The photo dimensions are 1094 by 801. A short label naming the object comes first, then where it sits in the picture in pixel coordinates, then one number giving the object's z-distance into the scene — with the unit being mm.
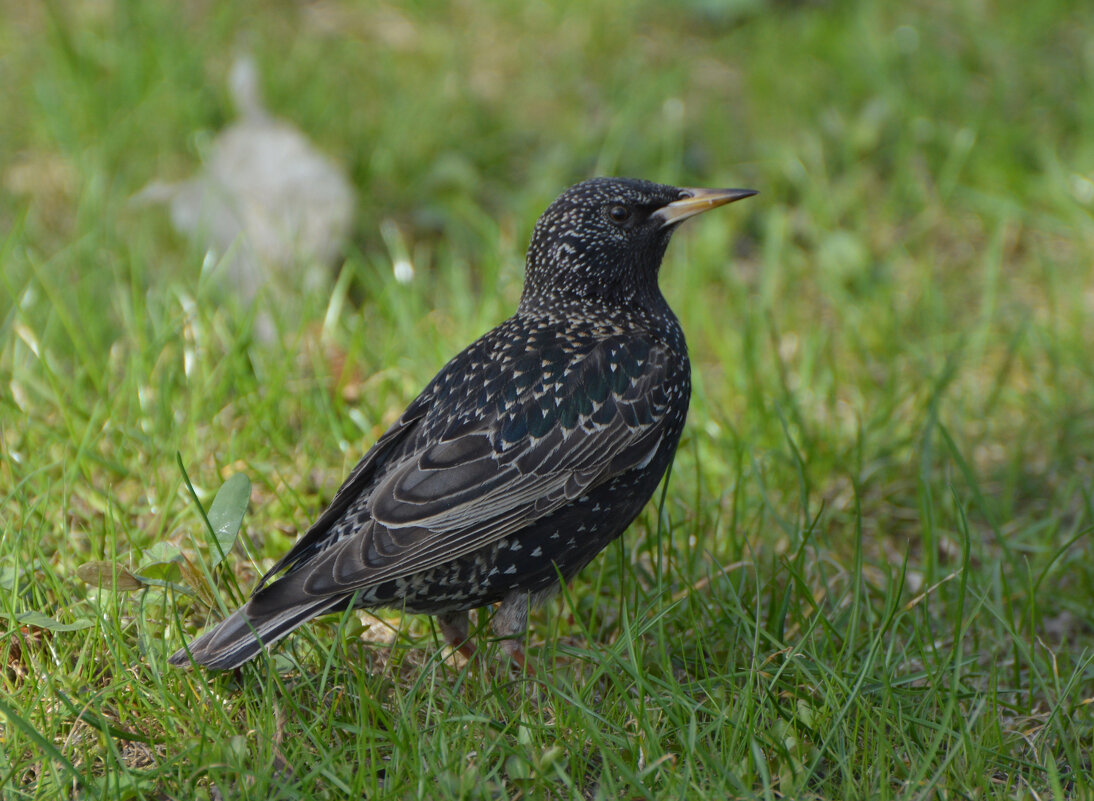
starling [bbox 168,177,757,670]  6047
